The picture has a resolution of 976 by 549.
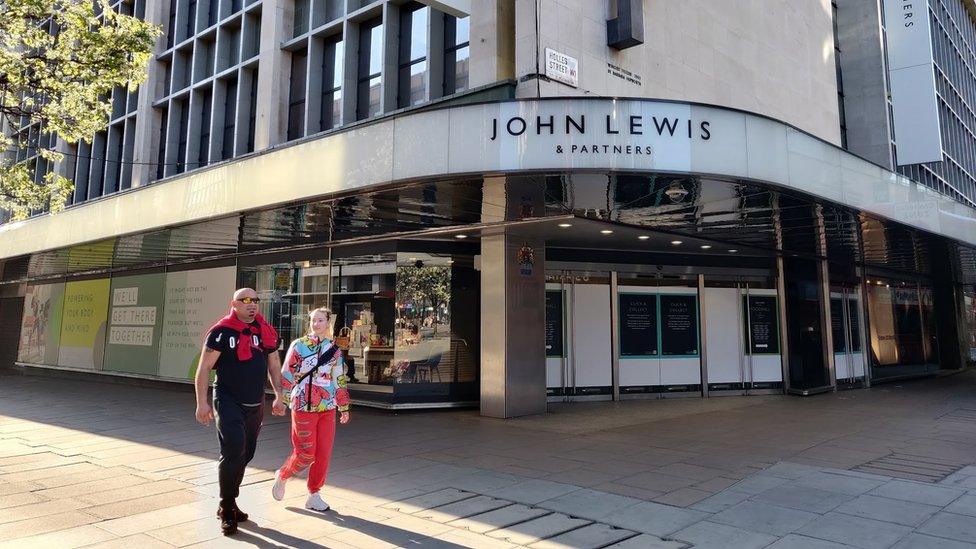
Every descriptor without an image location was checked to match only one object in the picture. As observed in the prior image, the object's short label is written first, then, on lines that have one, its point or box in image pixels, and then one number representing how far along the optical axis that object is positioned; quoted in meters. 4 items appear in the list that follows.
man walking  4.55
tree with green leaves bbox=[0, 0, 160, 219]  11.00
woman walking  5.04
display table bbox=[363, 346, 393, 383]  11.41
